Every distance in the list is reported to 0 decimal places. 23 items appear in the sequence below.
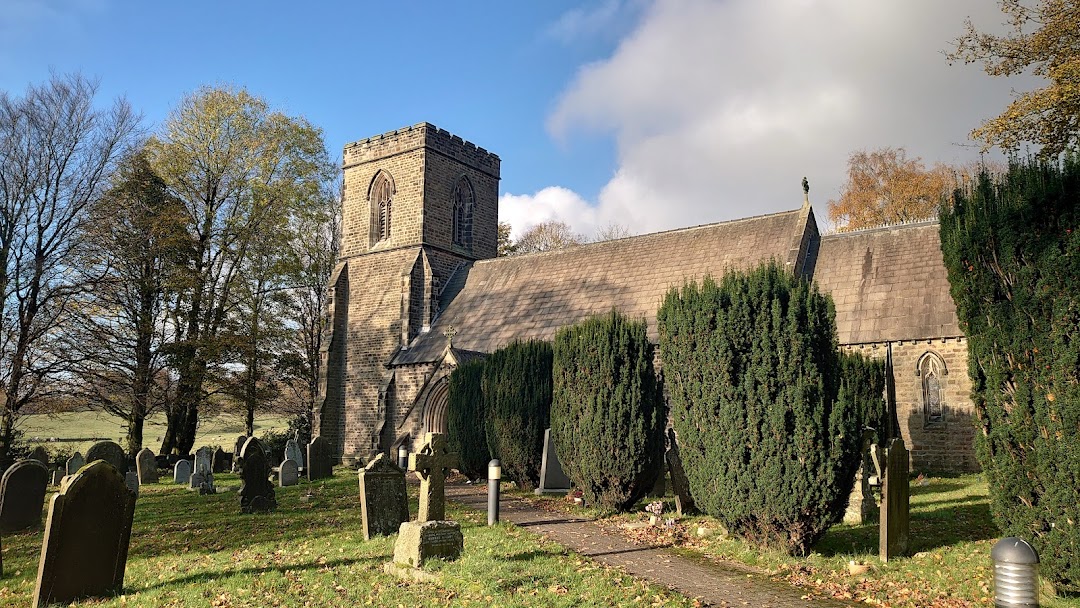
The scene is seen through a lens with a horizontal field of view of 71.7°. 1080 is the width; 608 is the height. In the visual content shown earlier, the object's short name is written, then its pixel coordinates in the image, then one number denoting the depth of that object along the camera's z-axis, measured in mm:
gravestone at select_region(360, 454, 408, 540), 9490
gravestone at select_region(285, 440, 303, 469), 18500
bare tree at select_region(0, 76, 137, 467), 18219
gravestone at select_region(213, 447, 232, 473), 19734
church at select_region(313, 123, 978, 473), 16266
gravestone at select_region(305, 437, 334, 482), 16953
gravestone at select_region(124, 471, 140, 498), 12187
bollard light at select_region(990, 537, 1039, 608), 4820
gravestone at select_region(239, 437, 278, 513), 11609
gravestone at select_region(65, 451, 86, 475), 14489
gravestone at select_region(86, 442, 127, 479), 13906
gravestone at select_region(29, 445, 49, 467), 15816
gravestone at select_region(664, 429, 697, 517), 11195
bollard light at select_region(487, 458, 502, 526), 10766
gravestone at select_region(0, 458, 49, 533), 10617
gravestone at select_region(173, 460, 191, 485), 16703
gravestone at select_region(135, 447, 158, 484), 16688
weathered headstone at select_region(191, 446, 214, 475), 15820
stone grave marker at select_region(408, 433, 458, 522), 8633
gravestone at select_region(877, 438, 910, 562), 7969
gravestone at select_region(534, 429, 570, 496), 14125
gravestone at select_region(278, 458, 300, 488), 15609
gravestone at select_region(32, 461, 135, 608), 6535
